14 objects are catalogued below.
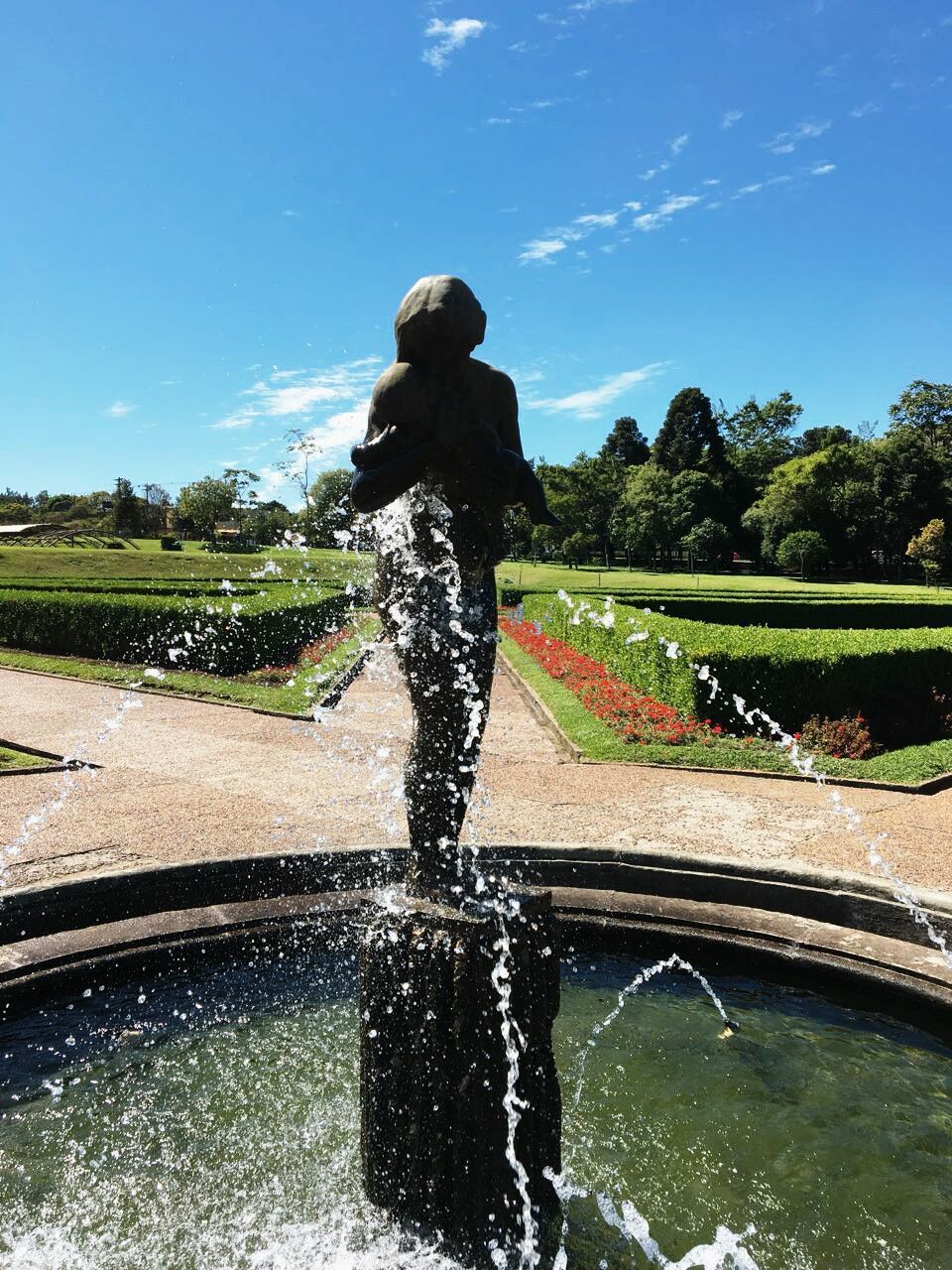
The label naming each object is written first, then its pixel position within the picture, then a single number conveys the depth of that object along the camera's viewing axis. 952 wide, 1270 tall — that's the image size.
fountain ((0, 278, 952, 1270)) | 2.51
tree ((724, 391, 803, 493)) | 69.69
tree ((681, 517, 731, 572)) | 49.38
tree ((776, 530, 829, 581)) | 43.47
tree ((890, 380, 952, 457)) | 60.94
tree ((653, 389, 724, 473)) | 59.69
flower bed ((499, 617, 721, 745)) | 9.84
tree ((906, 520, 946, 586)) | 41.69
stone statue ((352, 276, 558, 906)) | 2.85
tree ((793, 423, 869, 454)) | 60.38
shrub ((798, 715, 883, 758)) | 9.70
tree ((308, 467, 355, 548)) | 51.30
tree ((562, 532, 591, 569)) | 48.78
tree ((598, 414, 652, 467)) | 72.75
